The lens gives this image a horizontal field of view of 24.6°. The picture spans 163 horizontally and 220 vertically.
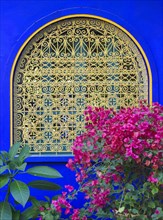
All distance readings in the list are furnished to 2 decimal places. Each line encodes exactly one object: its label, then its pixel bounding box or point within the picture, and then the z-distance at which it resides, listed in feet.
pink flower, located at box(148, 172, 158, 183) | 7.85
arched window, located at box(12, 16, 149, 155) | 10.91
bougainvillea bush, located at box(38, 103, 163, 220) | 7.98
